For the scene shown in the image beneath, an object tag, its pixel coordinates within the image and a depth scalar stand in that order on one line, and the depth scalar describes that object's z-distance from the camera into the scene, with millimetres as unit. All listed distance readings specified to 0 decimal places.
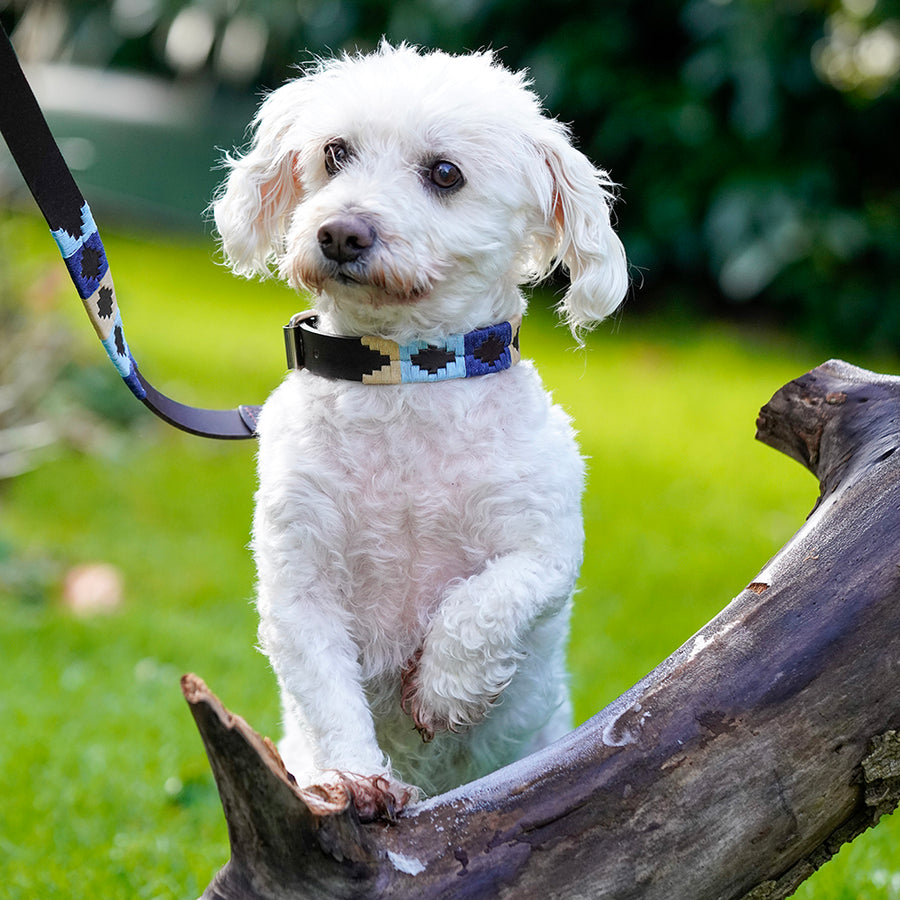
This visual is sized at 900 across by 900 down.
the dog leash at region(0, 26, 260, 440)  2102
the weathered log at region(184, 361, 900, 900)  1854
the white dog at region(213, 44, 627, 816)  2191
